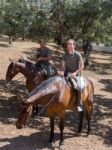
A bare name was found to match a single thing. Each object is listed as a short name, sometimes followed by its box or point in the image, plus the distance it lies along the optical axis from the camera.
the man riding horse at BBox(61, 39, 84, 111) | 6.27
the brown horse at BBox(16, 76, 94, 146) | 5.34
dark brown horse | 7.73
